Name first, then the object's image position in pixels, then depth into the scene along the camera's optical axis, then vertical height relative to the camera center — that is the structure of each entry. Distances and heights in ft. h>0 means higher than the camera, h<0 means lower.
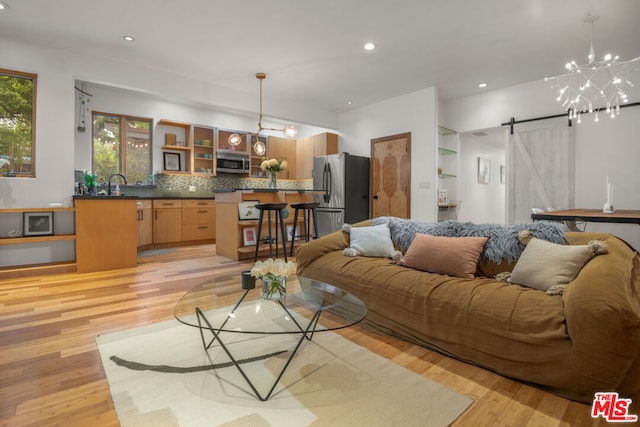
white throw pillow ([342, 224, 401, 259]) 8.84 -0.97
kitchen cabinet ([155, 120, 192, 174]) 20.58 +4.13
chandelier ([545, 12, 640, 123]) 13.34 +5.47
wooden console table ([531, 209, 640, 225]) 8.59 -0.22
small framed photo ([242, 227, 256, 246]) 15.65 -1.37
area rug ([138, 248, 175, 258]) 16.77 -2.46
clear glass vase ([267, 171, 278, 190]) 16.21 +1.45
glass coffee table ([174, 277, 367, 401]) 5.01 -1.79
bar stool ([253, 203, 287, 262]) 13.38 +0.01
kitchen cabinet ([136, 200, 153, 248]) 17.83 -0.82
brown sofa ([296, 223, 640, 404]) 4.32 -1.83
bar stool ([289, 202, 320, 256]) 14.58 +0.06
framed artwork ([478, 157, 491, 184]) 21.65 +2.68
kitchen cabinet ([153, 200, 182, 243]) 19.10 -0.80
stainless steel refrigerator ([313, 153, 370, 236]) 19.36 +1.10
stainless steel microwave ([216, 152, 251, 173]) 21.90 +3.20
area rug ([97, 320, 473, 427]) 4.36 -2.84
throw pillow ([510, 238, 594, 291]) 5.78 -1.04
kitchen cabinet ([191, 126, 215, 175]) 21.58 +4.02
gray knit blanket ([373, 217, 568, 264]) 7.01 -0.59
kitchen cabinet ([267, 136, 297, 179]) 24.45 +4.40
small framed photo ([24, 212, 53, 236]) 12.22 -0.62
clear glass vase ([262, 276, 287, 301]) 5.85 -1.48
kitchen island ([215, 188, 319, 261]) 15.20 -0.64
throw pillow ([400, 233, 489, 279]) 7.11 -1.08
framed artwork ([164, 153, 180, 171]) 20.75 +3.05
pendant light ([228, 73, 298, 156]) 17.61 +3.75
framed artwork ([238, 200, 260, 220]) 15.30 -0.09
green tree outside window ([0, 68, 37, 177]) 12.05 +3.24
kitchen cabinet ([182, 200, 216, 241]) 20.17 -0.78
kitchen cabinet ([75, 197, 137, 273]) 12.61 -1.09
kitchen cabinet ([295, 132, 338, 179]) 22.18 +4.30
